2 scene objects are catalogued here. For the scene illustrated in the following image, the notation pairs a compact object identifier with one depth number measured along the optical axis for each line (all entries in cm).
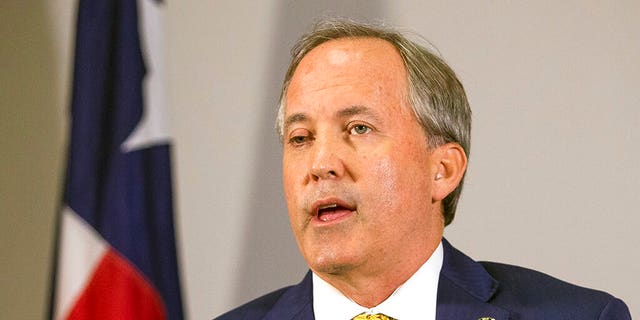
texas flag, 575
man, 476
